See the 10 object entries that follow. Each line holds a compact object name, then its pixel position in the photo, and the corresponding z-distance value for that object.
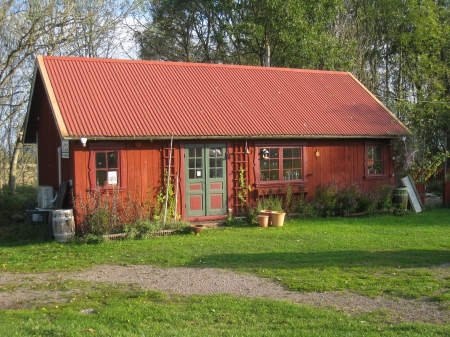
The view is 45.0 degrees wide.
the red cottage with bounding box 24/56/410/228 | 14.63
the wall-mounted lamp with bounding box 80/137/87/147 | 13.56
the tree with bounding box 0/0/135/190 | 21.34
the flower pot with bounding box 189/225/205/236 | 14.29
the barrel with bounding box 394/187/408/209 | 18.30
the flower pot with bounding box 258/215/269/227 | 15.59
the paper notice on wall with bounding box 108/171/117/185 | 14.45
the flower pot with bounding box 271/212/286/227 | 15.60
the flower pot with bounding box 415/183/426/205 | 20.05
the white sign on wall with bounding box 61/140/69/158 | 13.99
